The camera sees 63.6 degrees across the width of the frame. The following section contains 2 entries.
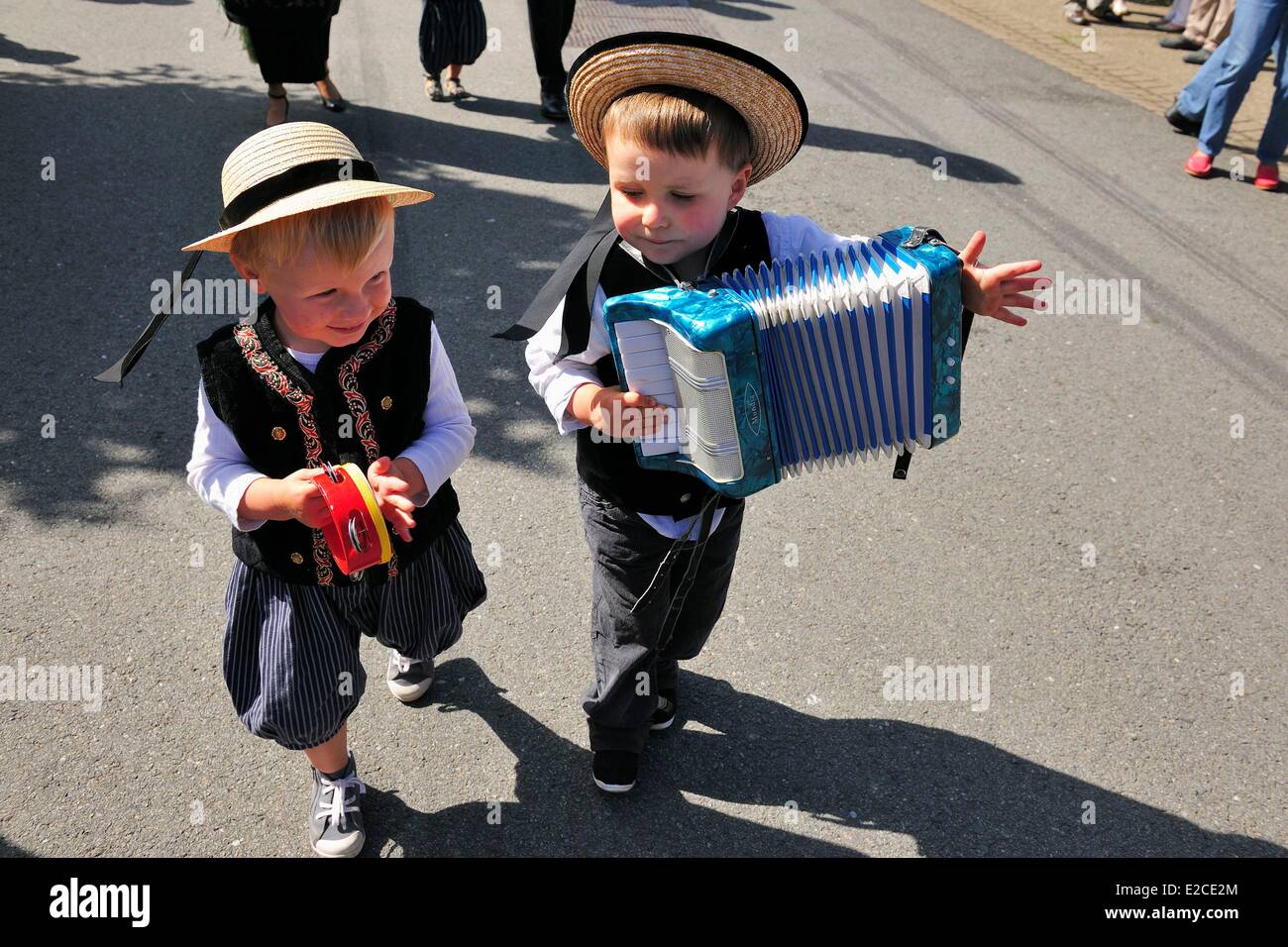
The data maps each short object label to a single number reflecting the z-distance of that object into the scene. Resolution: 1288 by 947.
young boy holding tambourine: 2.00
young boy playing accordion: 2.12
